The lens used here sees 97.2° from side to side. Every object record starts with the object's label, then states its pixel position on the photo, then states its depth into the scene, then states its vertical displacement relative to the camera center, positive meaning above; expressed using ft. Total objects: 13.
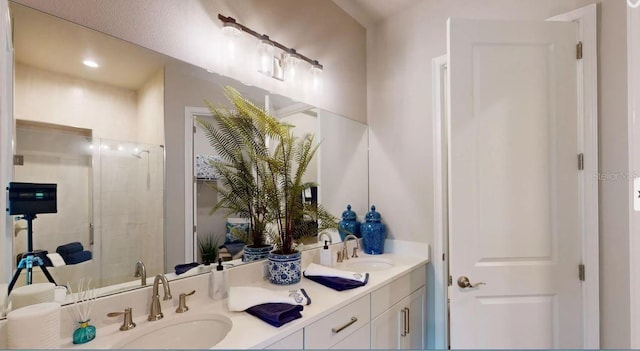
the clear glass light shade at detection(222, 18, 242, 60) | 4.73 +2.44
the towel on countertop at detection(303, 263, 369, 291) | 4.58 -1.71
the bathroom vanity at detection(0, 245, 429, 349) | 3.11 -1.80
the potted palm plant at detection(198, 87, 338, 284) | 4.62 +0.02
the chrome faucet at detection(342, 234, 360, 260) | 6.67 -1.71
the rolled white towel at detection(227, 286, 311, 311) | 3.64 -1.59
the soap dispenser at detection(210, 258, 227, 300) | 4.18 -1.58
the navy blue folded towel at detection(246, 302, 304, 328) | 3.29 -1.63
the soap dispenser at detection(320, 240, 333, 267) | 5.93 -1.68
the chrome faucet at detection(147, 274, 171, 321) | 3.45 -1.50
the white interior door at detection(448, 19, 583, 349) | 4.57 -0.15
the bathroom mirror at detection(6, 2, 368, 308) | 3.00 +0.38
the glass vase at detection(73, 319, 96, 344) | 2.90 -1.61
